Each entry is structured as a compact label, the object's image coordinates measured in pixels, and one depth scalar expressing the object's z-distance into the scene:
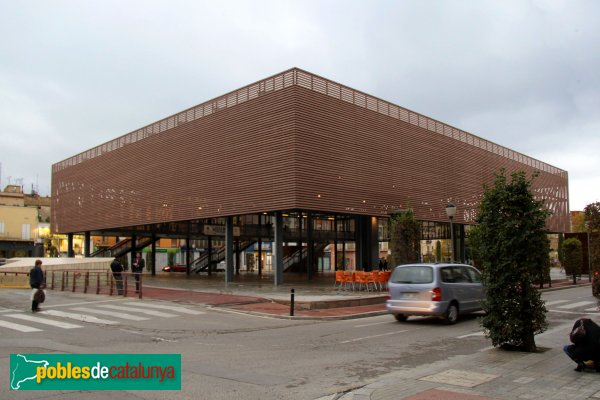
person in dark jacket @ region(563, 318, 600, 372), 7.54
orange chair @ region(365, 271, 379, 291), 24.11
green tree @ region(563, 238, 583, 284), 35.53
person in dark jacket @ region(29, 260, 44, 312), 17.42
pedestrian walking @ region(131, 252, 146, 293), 27.34
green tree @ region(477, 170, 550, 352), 9.36
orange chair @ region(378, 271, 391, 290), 24.31
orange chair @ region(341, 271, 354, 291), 24.72
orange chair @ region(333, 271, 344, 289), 24.99
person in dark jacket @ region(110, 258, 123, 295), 22.78
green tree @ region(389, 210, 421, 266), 25.83
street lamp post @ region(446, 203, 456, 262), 21.05
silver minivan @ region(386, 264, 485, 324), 14.14
